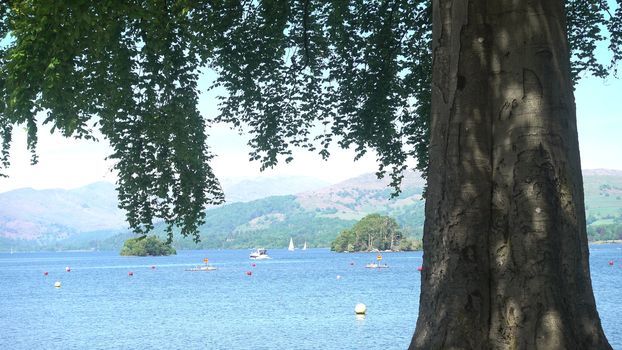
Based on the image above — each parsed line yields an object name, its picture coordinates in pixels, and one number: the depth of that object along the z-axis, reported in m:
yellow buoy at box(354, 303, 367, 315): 53.25
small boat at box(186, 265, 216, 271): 146.56
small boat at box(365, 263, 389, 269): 141.57
